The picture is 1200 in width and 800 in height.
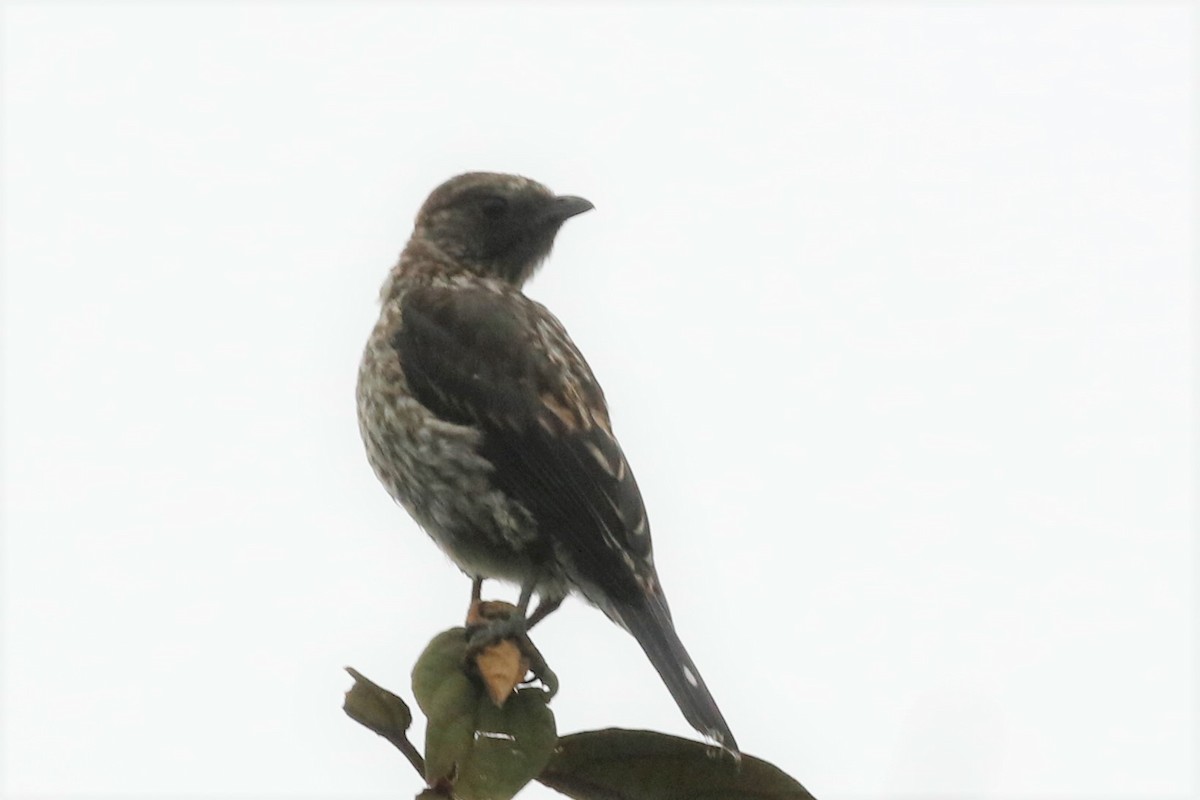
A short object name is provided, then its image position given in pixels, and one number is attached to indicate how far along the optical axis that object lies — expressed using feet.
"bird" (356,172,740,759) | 30.27
